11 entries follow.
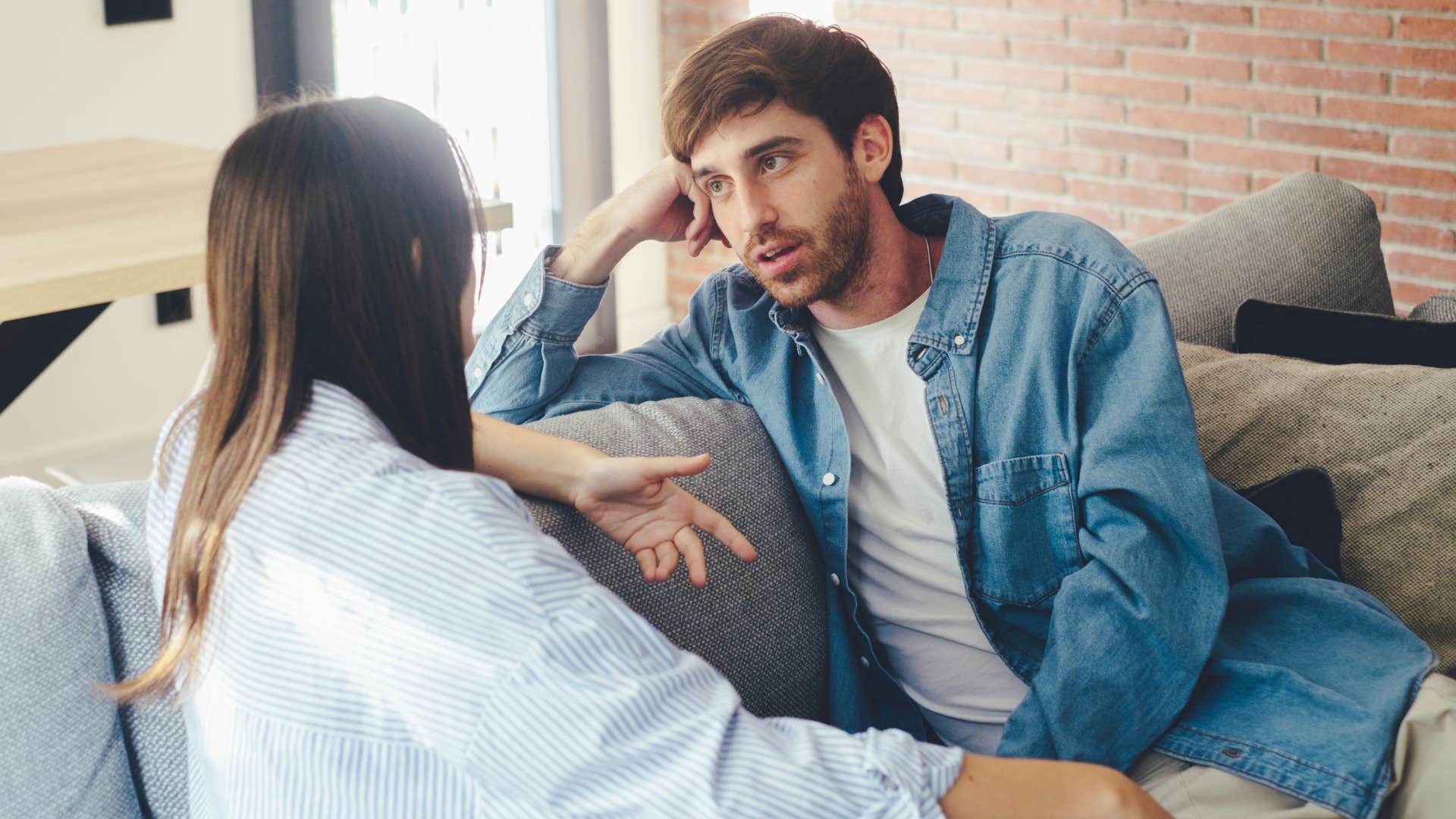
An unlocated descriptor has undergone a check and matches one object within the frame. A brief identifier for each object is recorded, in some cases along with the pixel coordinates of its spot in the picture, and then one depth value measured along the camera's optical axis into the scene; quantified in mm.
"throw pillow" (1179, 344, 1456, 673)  1669
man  1412
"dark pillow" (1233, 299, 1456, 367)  1921
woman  832
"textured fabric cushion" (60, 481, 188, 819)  1187
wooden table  1875
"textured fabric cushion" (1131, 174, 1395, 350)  2055
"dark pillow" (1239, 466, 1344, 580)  1710
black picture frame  3357
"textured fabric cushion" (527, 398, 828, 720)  1423
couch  1106
